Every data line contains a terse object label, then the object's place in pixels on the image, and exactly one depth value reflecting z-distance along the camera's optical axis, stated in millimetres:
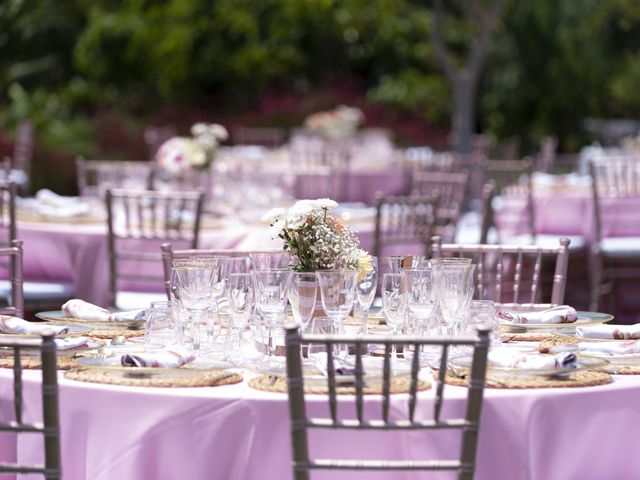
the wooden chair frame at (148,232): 11400
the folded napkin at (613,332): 6846
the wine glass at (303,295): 6299
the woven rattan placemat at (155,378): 5718
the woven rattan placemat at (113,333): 6976
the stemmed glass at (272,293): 6299
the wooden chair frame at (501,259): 8467
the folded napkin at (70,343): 6289
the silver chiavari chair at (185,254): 8235
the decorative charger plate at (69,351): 6247
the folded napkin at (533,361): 5968
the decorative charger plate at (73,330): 6532
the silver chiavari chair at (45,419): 5129
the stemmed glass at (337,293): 6222
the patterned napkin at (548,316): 7149
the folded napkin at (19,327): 6507
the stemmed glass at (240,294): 6451
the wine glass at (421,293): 6557
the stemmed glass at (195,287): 6451
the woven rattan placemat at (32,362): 6091
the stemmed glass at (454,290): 6405
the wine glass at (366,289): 6722
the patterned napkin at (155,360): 5957
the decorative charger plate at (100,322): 7121
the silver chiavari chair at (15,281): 8016
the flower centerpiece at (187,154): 14833
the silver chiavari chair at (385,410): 5065
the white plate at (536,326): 7096
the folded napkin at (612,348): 6440
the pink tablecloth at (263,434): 5524
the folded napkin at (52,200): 13459
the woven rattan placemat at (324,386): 5552
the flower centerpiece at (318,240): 6846
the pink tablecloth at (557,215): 16187
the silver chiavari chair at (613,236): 14777
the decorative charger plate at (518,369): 5876
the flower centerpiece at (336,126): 25761
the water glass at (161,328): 6412
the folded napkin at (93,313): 7207
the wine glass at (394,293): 6504
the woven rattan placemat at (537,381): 5756
